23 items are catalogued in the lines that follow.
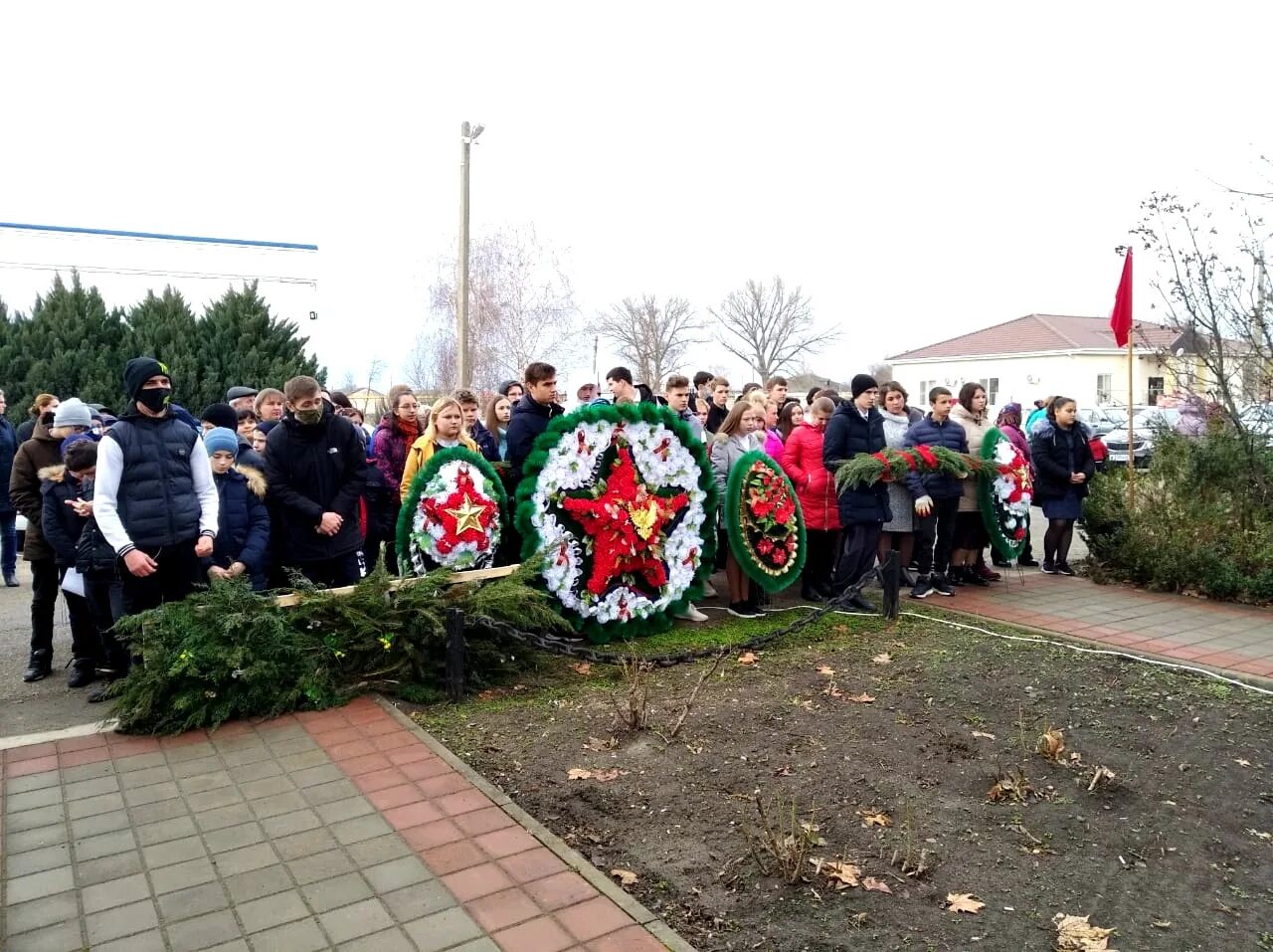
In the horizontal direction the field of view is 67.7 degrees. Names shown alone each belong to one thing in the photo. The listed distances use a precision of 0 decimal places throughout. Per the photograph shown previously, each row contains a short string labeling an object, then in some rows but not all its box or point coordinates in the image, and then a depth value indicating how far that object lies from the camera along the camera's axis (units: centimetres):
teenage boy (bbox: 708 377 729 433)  1003
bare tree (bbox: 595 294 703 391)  5759
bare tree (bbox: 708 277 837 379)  6819
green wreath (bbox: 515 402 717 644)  638
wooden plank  535
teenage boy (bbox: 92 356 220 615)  512
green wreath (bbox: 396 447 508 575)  619
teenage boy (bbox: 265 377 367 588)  591
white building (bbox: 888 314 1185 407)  5066
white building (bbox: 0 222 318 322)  1806
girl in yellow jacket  655
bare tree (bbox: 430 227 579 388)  3528
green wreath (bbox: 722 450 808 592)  743
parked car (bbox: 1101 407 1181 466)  956
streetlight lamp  1883
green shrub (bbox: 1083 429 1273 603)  835
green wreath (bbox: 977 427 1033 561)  895
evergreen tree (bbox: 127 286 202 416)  1616
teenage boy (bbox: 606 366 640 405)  891
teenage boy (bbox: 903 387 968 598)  857
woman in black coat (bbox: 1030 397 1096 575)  969
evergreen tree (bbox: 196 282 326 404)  1650
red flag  1025
